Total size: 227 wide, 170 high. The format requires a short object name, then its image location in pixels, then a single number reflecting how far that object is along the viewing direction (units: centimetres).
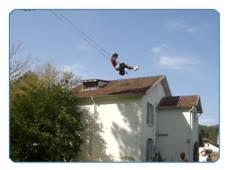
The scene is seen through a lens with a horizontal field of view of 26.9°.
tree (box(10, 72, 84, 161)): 1248
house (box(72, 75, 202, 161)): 1442
